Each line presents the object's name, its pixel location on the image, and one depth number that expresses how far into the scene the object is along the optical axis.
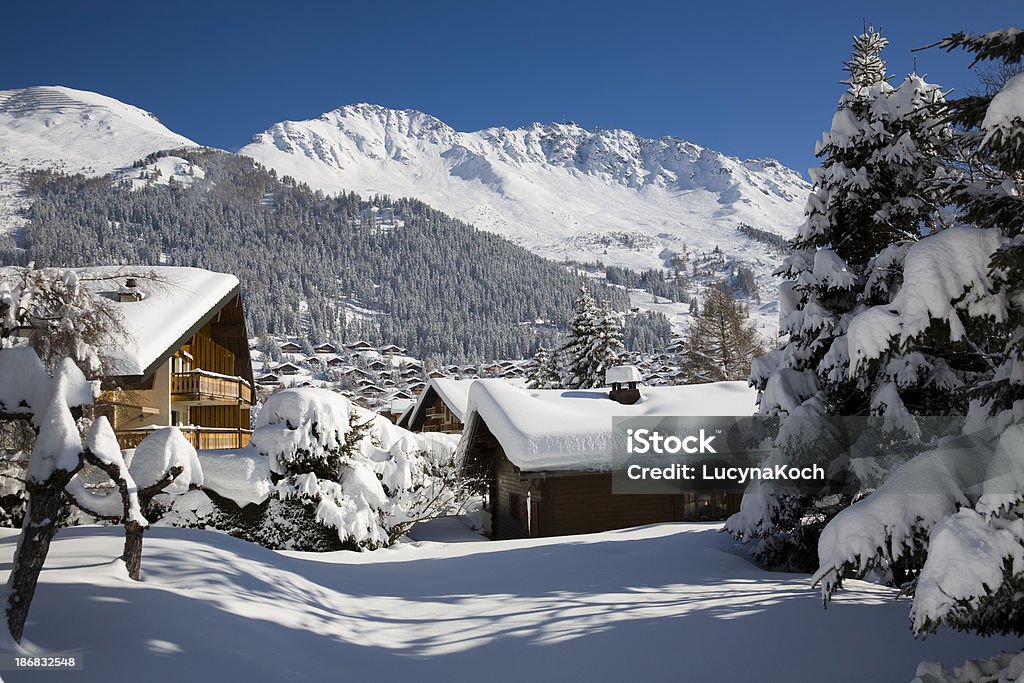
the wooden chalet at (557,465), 20.50
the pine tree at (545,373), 50.75
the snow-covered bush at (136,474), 7.43
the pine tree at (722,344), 40.91
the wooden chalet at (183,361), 15.27
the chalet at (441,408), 35.59
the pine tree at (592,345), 42.19
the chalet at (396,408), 68.31
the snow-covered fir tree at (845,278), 10.64
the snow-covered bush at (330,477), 15.66
